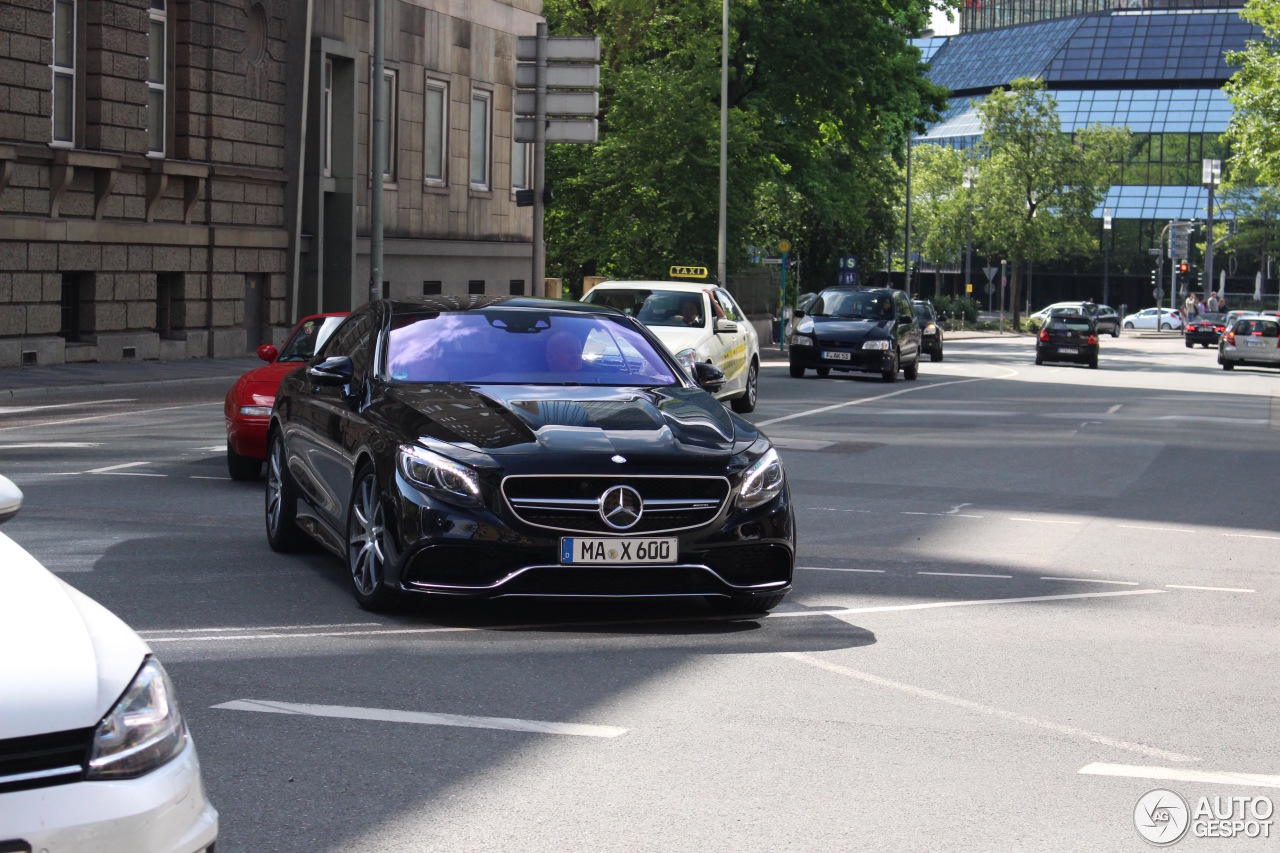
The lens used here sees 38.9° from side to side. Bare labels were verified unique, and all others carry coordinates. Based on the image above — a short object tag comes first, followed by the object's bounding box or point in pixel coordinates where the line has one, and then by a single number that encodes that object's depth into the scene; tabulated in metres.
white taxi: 22.77
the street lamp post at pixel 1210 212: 83.69
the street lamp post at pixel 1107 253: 108.69
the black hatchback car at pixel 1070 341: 47.28
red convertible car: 13.98
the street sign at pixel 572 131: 27.61
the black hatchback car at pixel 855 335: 33.56
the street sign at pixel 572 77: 27.50
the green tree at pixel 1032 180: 90.56
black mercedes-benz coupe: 7.82
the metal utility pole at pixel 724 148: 42.72
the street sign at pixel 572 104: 27.59
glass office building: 105.12
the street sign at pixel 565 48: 27.19
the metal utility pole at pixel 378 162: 33.25
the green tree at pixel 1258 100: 47.84
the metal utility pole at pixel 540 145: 26.80
